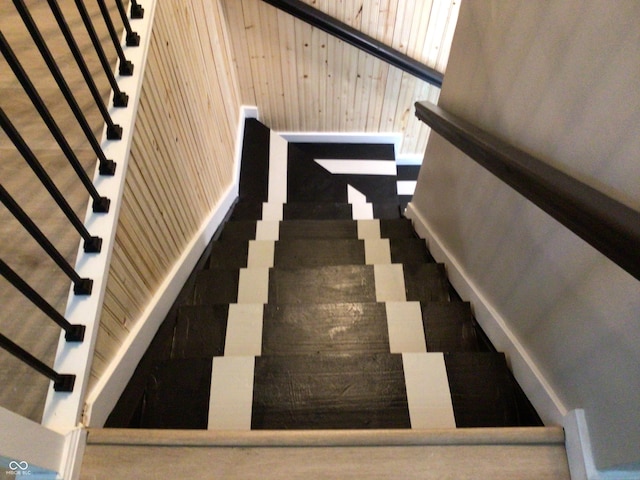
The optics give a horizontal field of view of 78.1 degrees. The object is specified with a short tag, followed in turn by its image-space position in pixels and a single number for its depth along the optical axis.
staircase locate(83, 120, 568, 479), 0.95
